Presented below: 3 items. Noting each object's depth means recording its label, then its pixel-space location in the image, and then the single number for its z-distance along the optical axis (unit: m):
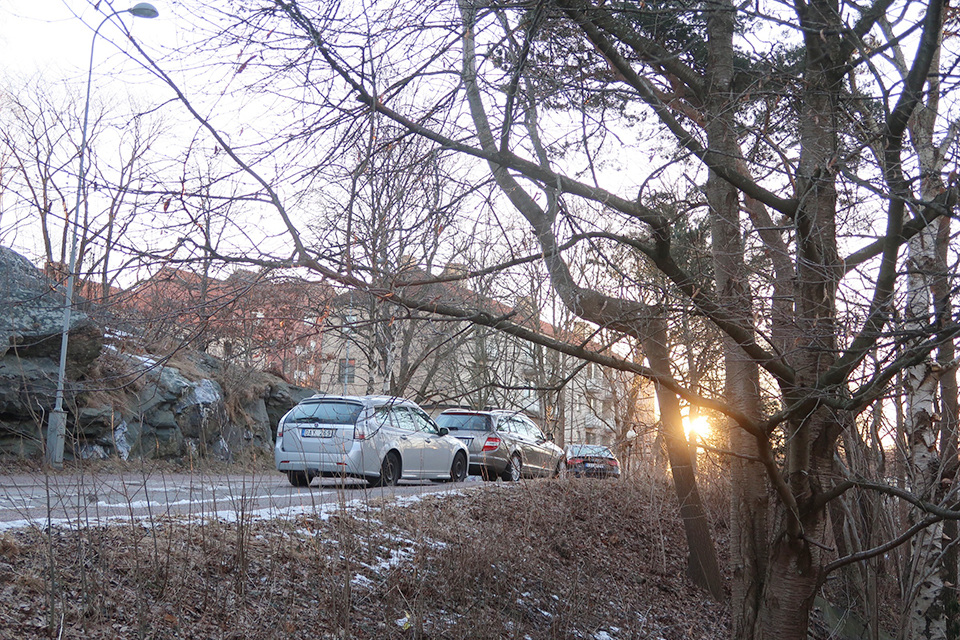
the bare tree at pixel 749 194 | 4.89
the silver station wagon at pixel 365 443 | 11.26
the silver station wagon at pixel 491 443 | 16.12
